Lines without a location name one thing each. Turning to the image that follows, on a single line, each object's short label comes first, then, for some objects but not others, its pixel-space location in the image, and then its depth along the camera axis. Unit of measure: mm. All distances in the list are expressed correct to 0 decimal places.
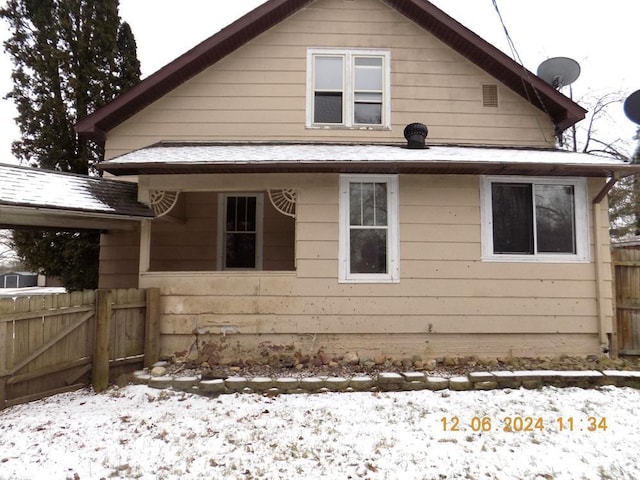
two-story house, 5941
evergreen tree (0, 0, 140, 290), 8609
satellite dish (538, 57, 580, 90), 7621
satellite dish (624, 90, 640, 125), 7160
